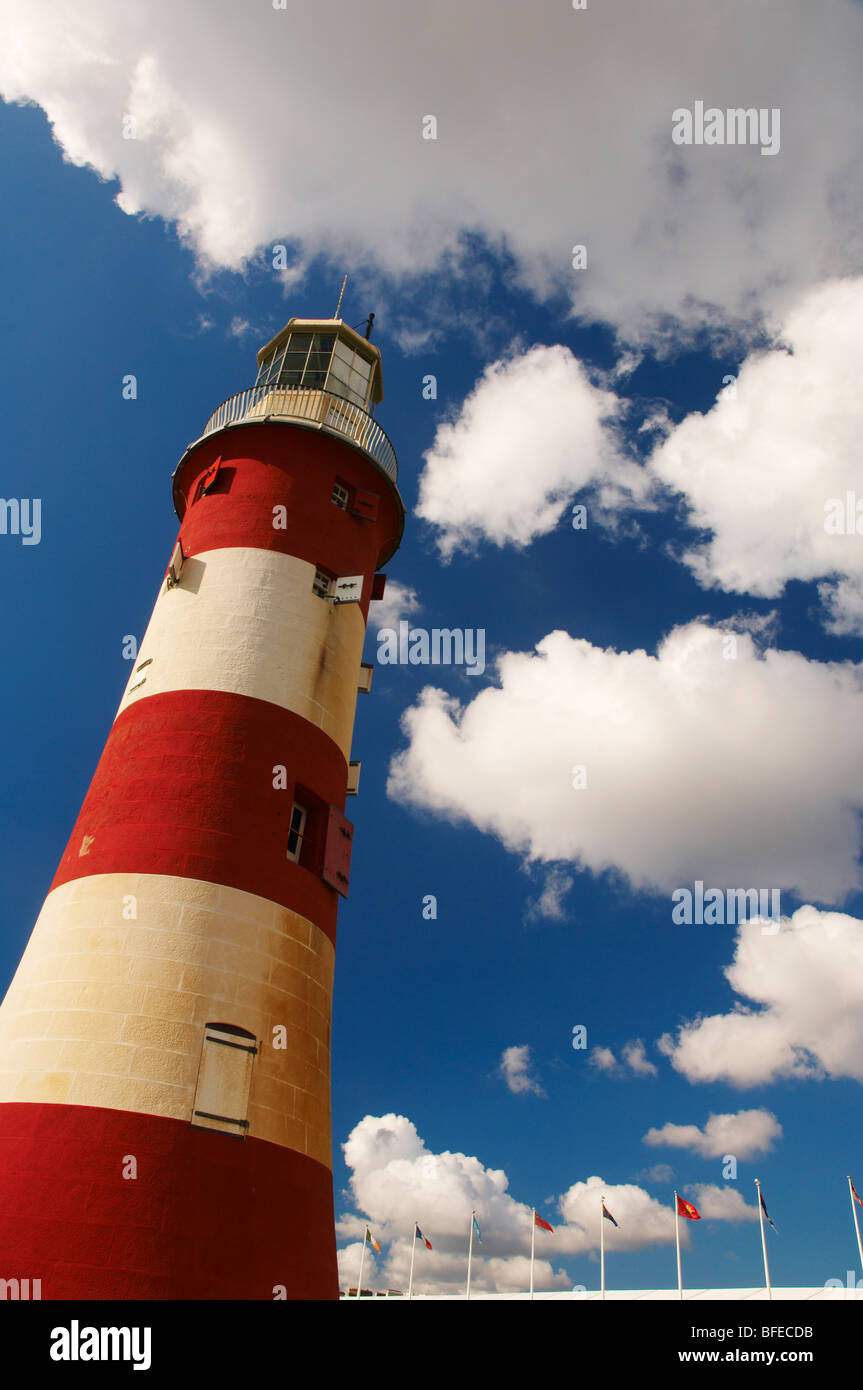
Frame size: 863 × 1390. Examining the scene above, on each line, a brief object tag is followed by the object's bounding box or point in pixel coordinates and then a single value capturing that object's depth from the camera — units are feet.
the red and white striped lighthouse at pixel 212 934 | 43.04
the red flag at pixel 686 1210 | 120.26
